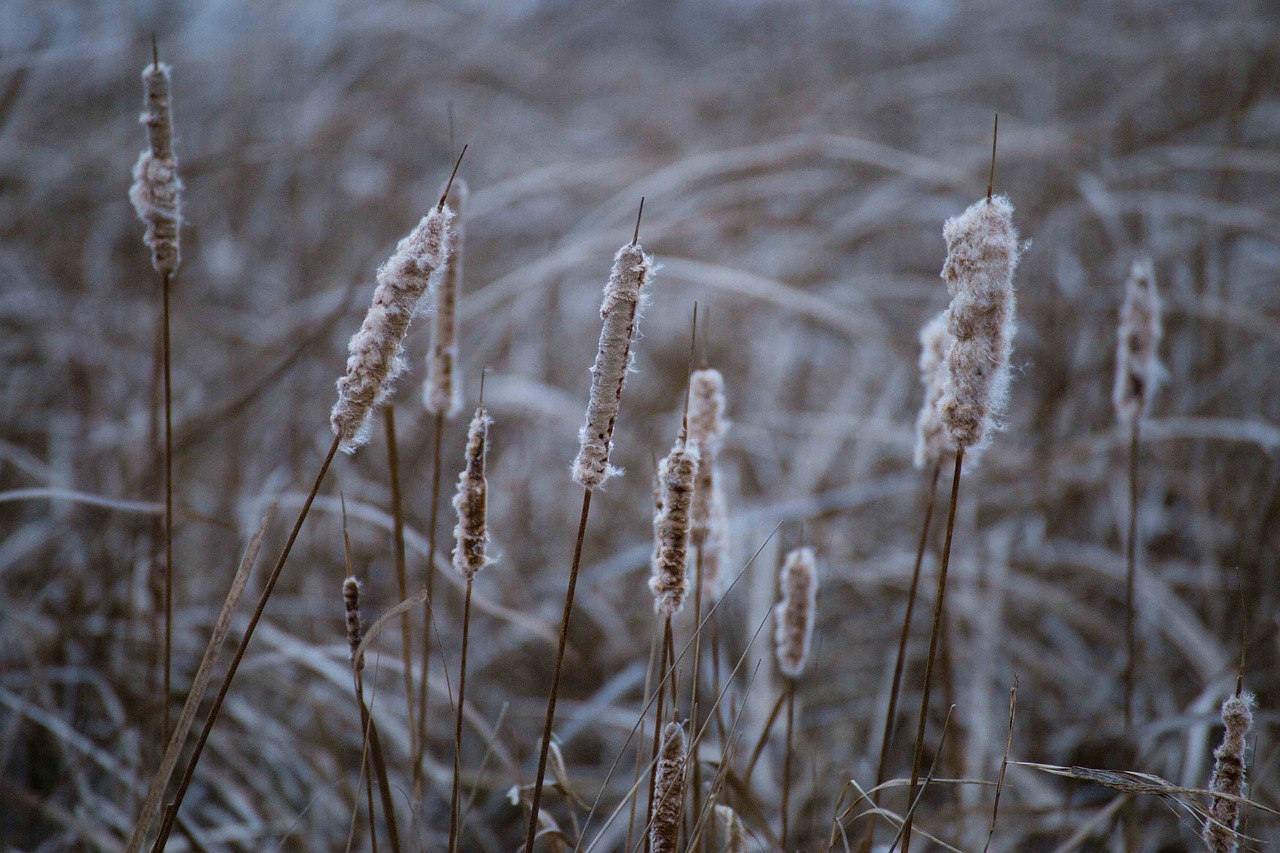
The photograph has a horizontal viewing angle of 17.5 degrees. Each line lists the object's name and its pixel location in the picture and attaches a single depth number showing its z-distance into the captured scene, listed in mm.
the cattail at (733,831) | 2610
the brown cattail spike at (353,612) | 2567
